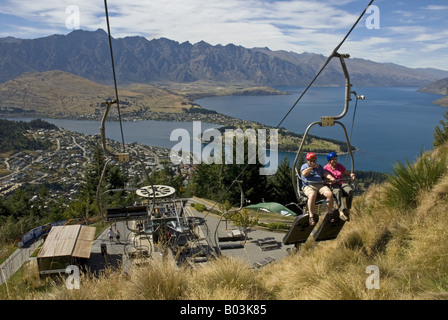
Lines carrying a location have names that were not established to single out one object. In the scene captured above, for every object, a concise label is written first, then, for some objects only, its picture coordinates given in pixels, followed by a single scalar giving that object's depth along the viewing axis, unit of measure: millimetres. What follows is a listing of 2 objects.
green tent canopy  22531
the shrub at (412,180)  7051
